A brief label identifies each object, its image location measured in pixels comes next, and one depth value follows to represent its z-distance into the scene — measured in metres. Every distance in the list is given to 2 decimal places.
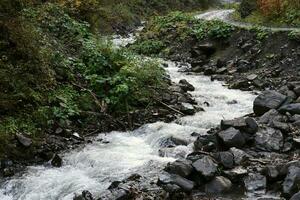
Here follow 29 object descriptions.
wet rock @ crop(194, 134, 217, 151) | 10.59
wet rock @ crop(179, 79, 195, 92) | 16.52
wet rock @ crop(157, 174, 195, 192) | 8.86
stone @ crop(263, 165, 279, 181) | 9.05
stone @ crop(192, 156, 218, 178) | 9.14
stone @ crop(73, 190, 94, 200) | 8.65
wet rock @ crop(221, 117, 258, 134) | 10.89
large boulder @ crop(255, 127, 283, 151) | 10.58
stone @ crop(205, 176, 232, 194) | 8.95
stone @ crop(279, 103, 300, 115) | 12.06
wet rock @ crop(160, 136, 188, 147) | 11.48
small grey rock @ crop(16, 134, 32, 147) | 10.94
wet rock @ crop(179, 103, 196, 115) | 13.82
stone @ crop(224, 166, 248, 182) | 9.26
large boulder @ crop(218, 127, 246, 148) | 10.42
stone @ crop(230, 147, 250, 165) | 9.81
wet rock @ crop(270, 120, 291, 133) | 11.07
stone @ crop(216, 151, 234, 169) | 9.58
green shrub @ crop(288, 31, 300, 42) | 18.61
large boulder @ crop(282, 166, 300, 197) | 8.37
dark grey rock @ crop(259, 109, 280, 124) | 11.76
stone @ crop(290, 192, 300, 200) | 7.83
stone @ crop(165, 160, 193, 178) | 9.23
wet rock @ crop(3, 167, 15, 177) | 10.05
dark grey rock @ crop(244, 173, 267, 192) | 8.97
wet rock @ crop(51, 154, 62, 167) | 10.59
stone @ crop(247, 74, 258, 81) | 17.67
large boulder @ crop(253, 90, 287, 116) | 12.66
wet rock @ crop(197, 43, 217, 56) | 22.57
